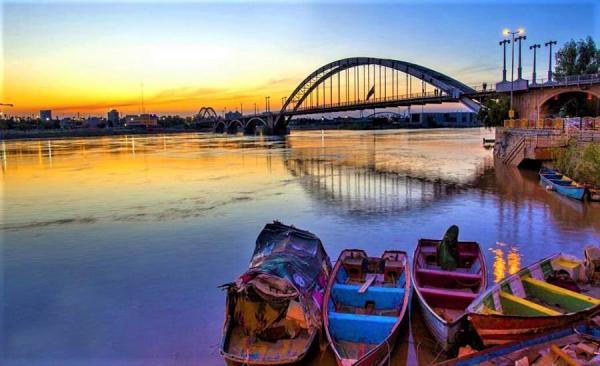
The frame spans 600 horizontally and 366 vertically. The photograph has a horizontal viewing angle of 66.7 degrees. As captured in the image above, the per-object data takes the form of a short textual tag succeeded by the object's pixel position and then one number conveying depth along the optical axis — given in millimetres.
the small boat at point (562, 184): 18516
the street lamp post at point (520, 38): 38594
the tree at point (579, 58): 50719
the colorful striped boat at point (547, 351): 5371
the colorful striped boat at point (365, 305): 6652
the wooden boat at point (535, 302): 6227
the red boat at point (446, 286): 6766
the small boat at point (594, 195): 17953
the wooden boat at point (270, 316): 6793
